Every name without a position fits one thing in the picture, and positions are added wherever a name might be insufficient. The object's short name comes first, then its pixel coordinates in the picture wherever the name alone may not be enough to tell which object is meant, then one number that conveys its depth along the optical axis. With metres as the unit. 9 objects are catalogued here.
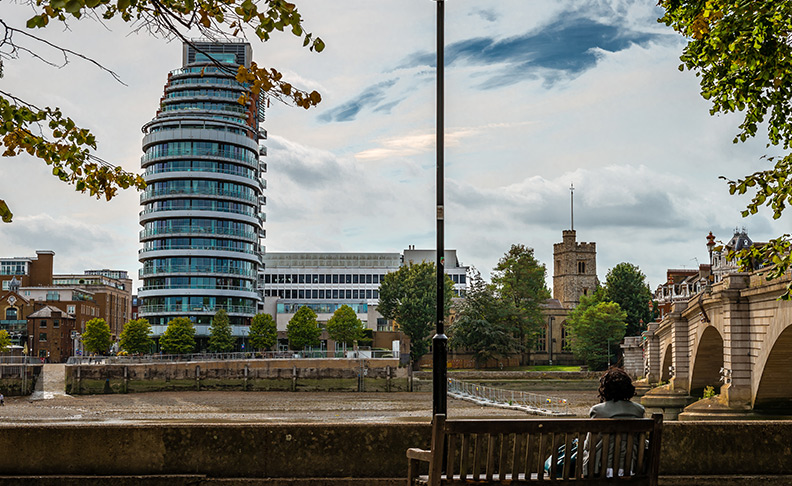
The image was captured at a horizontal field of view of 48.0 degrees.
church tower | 140.25
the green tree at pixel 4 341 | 90.70
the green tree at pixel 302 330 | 96.25
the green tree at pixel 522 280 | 98.75
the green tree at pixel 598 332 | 93.44
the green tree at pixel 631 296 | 103.12
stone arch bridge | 29.92
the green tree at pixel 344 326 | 96.25
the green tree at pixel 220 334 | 90.88
